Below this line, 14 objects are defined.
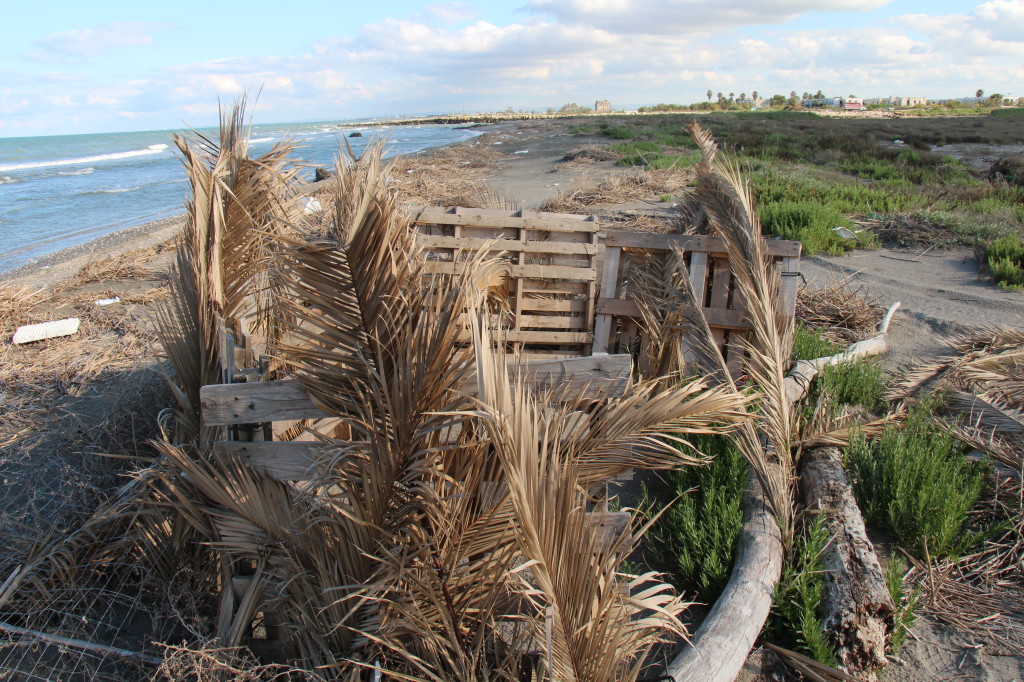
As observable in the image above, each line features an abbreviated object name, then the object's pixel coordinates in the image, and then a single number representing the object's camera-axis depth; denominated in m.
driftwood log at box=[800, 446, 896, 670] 3.05
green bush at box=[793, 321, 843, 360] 6.07
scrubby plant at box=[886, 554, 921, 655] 3.18
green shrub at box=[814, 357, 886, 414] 5.30
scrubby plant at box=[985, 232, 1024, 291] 8.53
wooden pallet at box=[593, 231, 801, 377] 5.48
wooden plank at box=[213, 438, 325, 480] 2.77
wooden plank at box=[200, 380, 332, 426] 2.68
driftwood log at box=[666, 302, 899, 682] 2.87
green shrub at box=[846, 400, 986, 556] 3.71
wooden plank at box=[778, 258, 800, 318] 5.50
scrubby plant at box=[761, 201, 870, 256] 10.07
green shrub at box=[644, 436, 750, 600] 3.59
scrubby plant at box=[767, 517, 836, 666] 3.01
